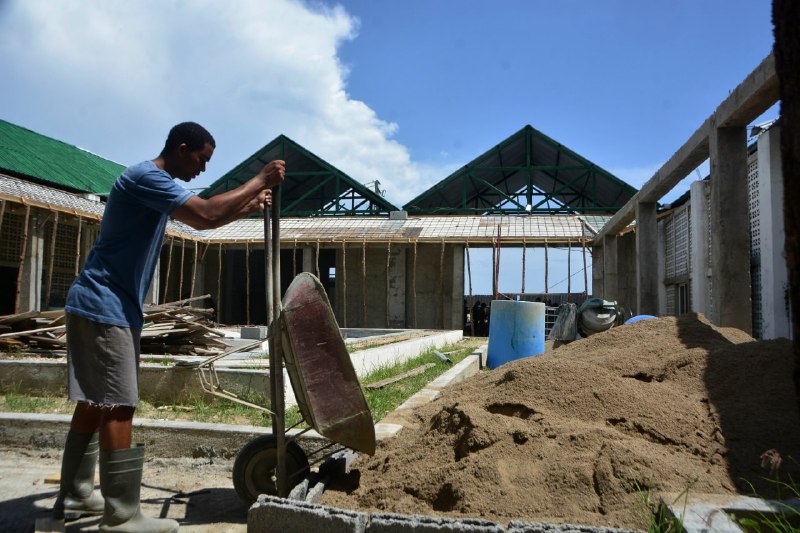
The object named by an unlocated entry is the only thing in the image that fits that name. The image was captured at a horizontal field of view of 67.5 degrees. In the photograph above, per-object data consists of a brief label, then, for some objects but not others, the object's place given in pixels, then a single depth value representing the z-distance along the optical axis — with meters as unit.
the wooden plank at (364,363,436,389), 6.04
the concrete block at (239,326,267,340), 12.14
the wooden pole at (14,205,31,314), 10.45
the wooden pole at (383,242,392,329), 15.74
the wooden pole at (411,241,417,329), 15.51
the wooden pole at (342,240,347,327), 15.56
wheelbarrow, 2.55
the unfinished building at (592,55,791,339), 6.16
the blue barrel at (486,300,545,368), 8.16
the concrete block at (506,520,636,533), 1.92
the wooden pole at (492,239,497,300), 14.64
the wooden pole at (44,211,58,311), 11.10
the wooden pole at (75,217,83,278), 11.45
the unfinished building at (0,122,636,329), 13.12
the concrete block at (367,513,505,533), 1.98
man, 2.38
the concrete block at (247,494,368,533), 2.12
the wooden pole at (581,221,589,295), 14.90
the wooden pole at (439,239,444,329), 15.42
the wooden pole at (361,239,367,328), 15.62
